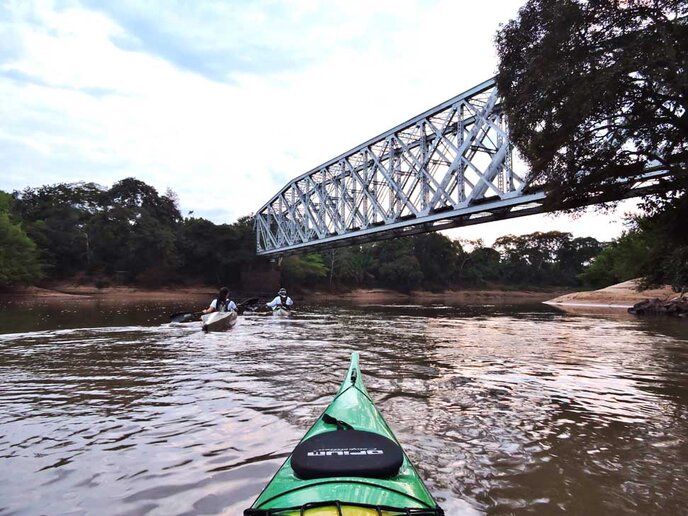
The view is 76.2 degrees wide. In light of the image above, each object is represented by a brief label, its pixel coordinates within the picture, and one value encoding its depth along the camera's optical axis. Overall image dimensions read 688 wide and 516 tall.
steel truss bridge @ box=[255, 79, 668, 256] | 23.92
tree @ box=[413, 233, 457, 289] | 77.19
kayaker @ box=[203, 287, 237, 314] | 14.27
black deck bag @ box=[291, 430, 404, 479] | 2.43
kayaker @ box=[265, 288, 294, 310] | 20.77
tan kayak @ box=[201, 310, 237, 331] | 13.22
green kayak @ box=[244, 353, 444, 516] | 2.12
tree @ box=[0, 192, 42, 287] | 36.59
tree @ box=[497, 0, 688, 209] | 7.34
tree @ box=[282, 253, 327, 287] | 62.62
